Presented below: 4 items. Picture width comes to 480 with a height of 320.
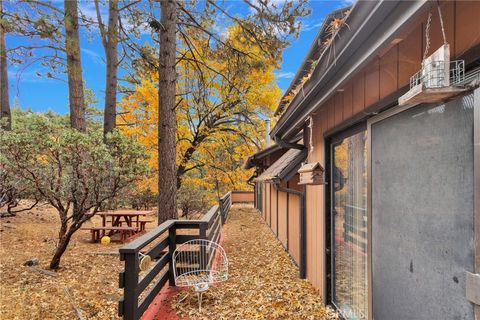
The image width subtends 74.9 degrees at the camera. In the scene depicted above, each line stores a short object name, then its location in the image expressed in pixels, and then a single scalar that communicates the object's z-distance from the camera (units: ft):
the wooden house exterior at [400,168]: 4.98
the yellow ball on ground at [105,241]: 27.40
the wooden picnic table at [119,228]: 27.97
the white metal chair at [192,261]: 16.55
